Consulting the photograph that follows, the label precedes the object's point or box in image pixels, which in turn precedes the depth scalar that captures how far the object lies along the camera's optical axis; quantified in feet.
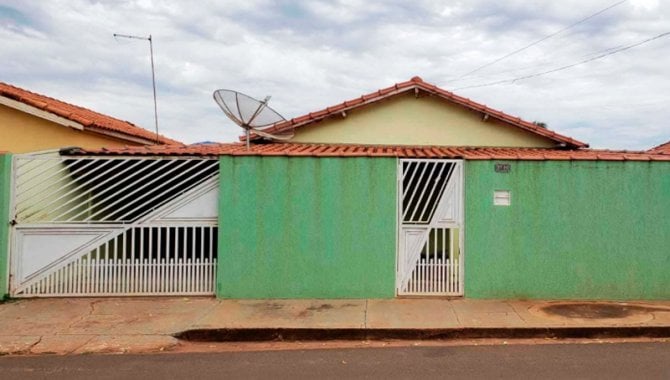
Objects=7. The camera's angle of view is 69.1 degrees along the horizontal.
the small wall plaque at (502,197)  23.35
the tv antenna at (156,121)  49.44
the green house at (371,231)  23.11
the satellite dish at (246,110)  25.57
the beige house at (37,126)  33.24
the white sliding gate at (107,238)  23.07
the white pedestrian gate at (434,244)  23.40
